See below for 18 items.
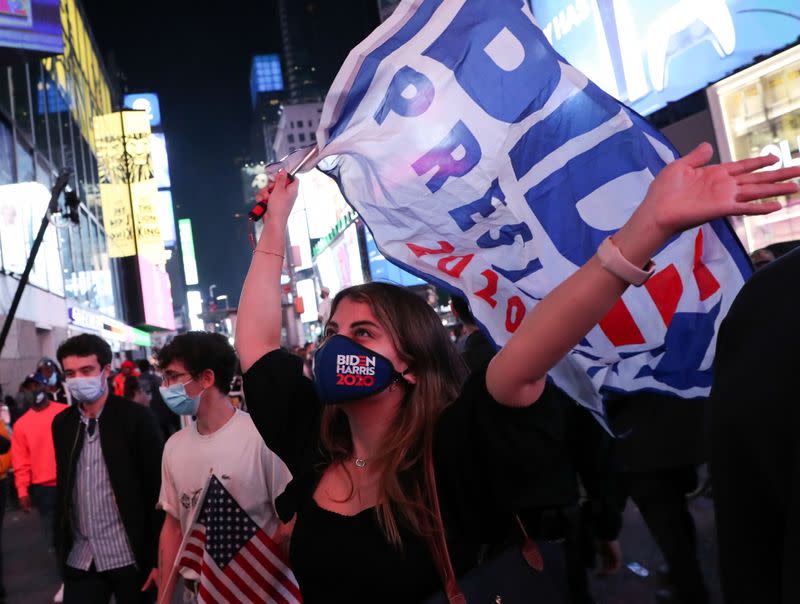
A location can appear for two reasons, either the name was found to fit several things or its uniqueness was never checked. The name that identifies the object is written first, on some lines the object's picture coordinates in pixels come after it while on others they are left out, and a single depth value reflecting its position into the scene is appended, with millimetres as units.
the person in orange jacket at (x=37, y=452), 8625
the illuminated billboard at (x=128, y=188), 36469
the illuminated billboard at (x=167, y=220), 64188
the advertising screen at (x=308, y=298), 61031
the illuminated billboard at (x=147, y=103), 80875
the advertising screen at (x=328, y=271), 45438
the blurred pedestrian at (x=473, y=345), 5605
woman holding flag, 1745
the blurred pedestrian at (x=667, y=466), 4551
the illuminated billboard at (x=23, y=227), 21766
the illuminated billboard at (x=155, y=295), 57781
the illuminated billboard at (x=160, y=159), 59188
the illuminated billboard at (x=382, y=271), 38500
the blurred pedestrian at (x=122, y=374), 14206
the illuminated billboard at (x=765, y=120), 11297
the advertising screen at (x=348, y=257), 39594
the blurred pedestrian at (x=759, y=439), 1084
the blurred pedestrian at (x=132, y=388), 11109
